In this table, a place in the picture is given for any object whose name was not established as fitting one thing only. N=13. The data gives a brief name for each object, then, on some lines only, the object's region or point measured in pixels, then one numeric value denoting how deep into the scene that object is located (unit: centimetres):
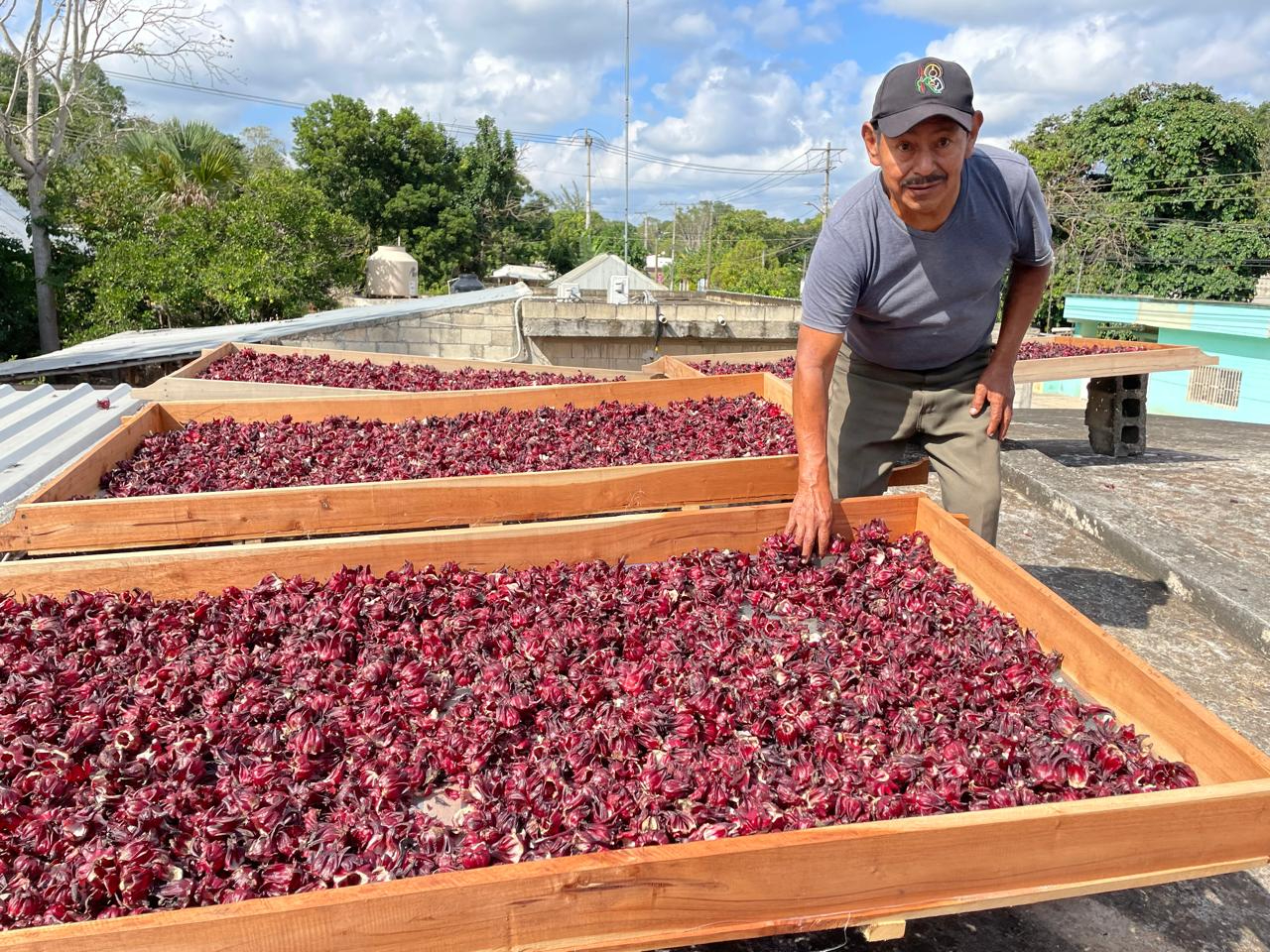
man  245
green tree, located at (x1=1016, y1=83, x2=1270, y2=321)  3198
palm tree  1727
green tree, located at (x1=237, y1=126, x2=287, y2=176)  5626
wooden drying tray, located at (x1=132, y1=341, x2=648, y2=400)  579
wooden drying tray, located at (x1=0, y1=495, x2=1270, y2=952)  128
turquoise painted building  2220
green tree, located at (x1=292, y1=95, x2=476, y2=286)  3394
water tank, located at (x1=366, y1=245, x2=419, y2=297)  2411
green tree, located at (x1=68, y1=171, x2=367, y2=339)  1317
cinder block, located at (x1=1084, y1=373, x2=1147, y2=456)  870
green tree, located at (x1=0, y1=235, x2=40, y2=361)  1565
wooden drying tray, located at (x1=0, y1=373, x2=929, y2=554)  295
